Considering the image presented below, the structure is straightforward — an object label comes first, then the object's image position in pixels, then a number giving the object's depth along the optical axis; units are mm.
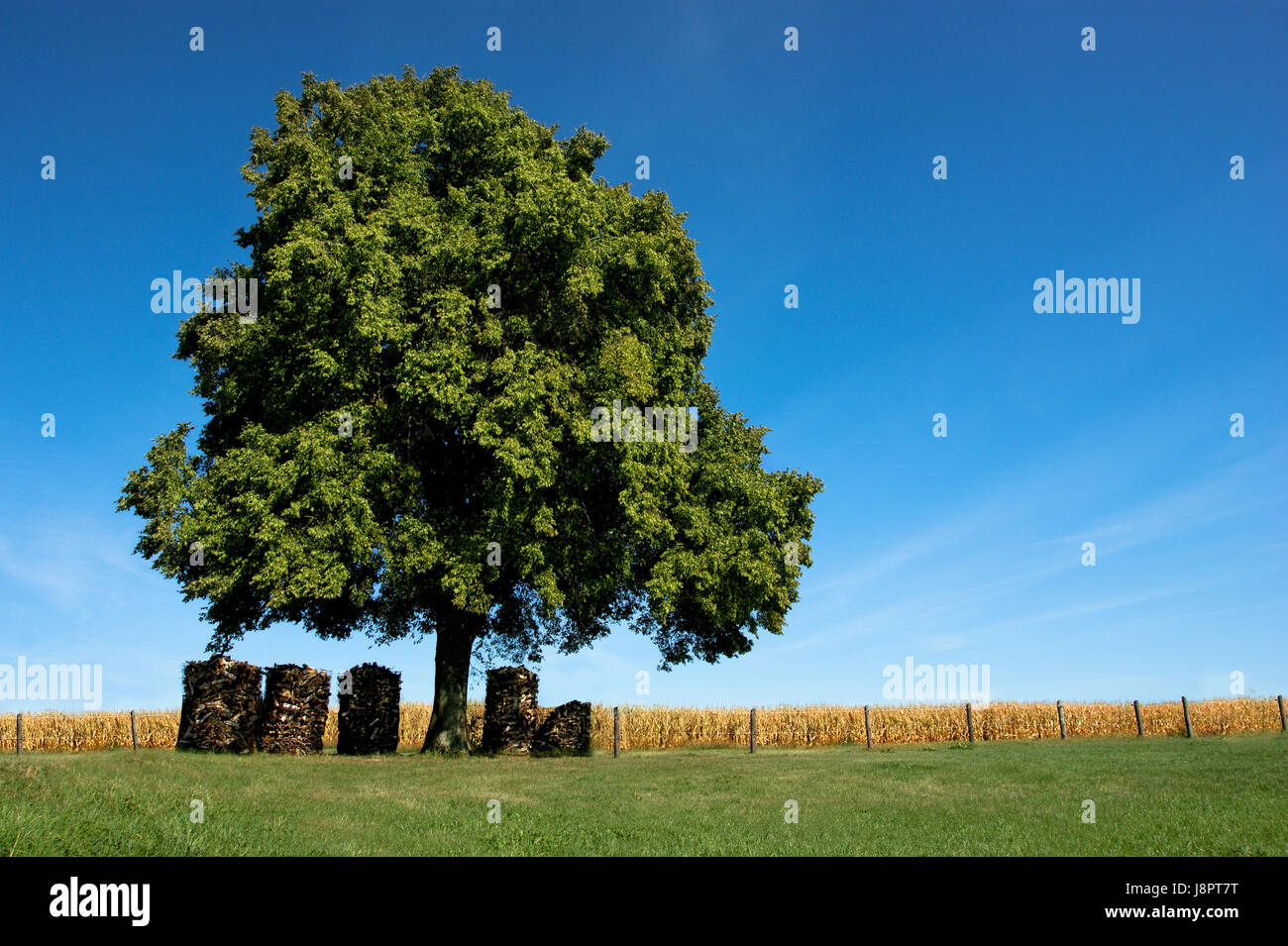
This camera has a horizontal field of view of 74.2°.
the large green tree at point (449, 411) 25000
